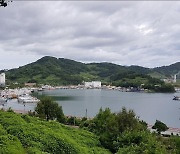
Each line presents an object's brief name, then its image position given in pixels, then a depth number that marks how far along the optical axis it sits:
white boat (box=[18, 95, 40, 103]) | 59.28
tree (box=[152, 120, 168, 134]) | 22.27
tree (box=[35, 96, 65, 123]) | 23.85
